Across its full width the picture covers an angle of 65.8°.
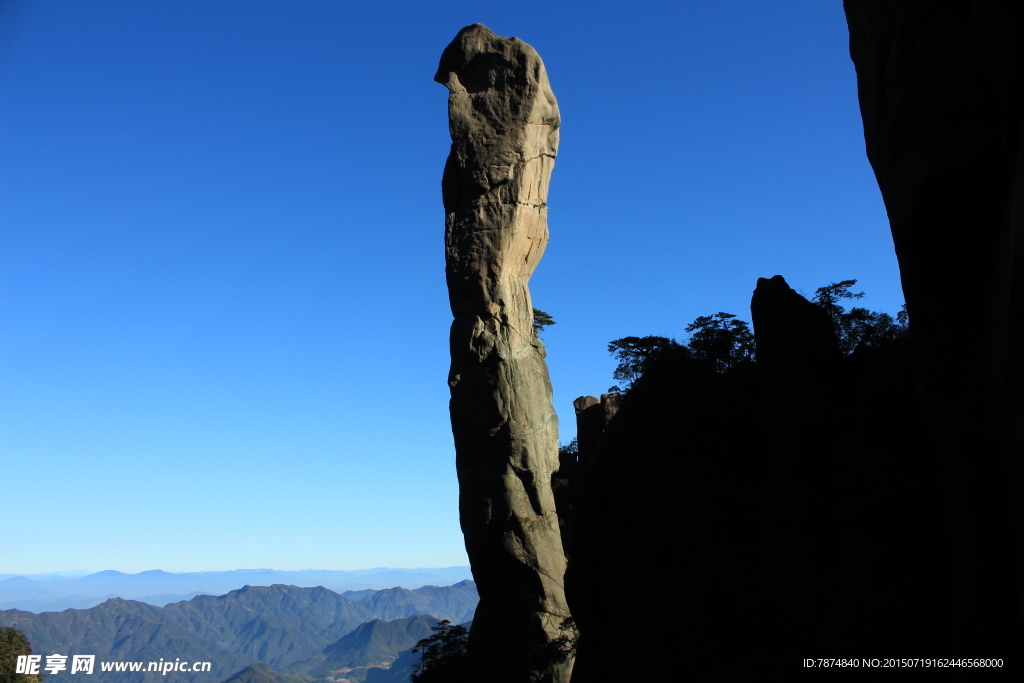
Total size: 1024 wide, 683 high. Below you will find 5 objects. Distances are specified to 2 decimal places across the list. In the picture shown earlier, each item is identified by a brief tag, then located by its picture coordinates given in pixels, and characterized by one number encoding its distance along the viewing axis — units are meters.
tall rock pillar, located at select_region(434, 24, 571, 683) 26.25
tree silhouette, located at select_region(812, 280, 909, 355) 17.72
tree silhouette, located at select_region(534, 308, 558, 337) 38.09
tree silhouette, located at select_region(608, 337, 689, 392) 21.36
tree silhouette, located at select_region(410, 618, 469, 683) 29.62
